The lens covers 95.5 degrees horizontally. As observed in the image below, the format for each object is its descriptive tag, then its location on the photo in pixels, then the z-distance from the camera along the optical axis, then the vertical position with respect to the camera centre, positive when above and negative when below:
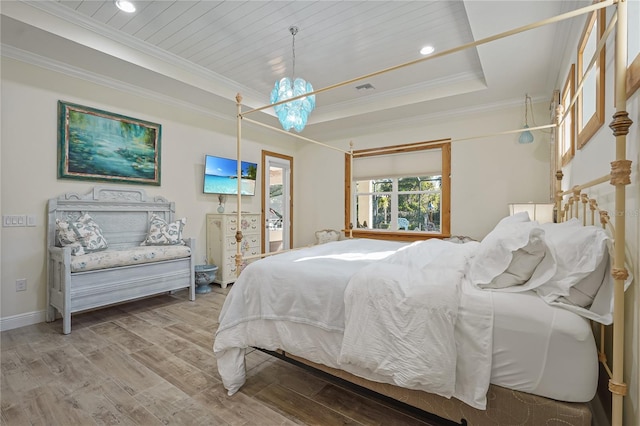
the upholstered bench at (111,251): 2.84 -0.45
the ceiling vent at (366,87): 4.05 +1.78
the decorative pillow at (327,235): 5.52 -0.45
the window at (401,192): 4.63 +0.36
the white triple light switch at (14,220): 2.83 -0.11
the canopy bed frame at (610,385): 1.04 -0.63
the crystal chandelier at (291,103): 2.87 +1.08
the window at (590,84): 1.58 +0.85
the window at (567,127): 2.45 +0.82
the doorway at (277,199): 5.58 +0.25
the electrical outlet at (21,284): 2.92 -0.76
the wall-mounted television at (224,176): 4.50 +0.57
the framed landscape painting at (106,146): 3.20 +0.76
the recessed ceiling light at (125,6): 2.49 +1.79
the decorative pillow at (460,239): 4.25 -0.38
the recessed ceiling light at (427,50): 3.20 +1.83
